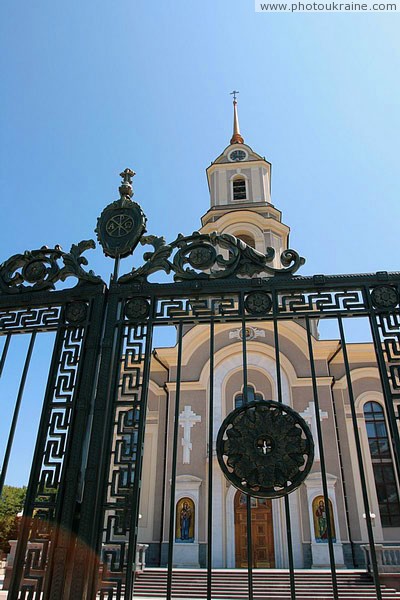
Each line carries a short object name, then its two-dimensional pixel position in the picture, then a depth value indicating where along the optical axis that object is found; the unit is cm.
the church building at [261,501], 1497
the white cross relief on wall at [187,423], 1686
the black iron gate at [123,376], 378
